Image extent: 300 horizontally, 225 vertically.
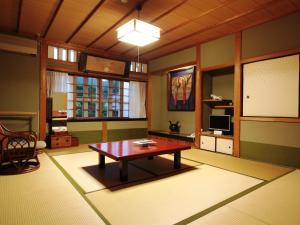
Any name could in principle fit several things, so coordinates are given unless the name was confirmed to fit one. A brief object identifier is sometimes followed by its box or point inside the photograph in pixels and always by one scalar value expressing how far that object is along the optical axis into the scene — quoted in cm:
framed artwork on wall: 536
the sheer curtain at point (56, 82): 496
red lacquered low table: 266
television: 451
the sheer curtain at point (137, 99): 641
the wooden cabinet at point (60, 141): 471
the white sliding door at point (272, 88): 342
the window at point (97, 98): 545
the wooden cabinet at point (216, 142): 430
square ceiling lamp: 313
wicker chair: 285
